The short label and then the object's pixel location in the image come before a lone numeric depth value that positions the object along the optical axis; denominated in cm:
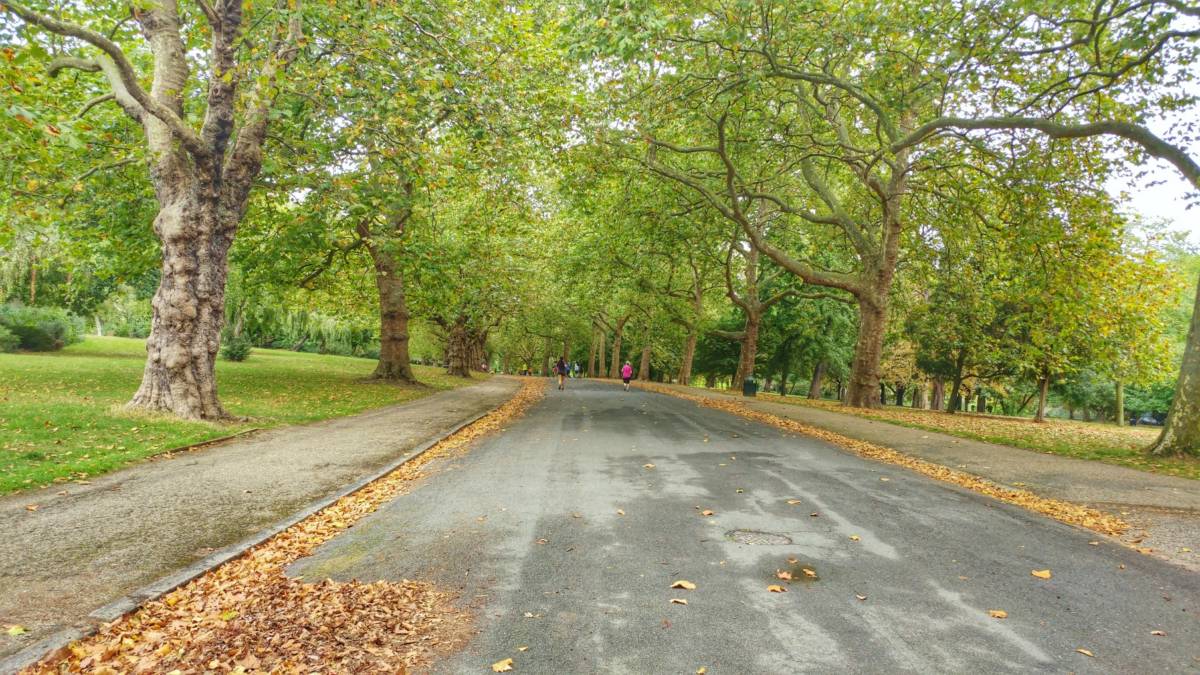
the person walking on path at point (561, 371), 2932
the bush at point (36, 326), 2609
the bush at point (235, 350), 3216
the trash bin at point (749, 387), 2716
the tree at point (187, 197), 1107
